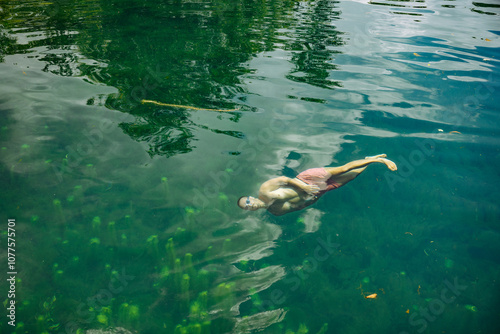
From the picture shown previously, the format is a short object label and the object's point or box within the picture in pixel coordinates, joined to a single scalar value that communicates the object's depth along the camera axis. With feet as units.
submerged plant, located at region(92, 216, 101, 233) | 13.68
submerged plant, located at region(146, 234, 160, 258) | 13.01
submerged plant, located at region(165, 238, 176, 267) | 12.74
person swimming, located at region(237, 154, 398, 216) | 14.34
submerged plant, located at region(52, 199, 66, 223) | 13.99
